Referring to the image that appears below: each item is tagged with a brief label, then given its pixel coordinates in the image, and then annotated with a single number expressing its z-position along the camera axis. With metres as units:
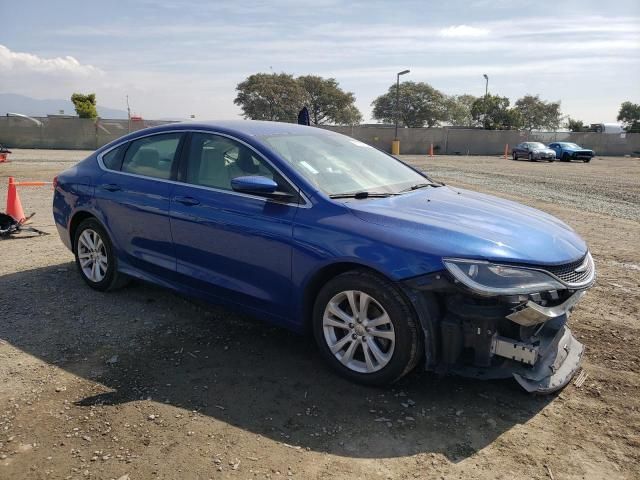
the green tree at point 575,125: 67.48
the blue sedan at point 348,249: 3.08
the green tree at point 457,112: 105.52
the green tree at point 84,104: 50.94
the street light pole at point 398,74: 40.08
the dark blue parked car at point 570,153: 34.94
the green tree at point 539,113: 100.56
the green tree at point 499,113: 76.00
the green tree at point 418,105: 99.75
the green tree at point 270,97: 74.44
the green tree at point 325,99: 85.31
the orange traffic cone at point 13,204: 7.81
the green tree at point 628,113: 85.69
